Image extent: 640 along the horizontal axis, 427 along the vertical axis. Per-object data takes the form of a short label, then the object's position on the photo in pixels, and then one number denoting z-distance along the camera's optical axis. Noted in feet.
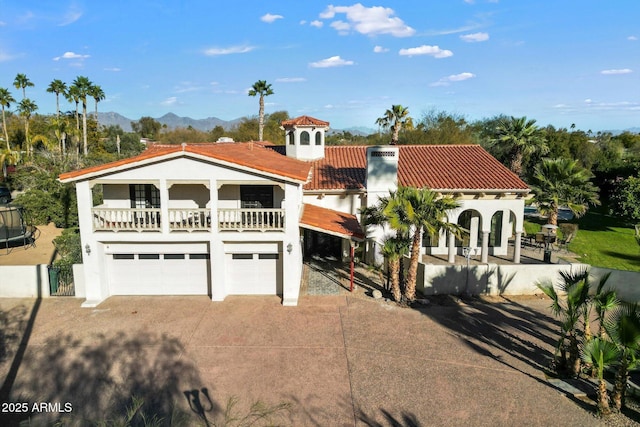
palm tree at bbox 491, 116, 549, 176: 91.15
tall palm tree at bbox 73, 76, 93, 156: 199.93
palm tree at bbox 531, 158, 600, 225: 78.48
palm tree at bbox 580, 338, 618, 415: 32.86
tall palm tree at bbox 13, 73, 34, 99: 219.69
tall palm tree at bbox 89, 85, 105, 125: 205.41
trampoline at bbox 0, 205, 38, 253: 80.18
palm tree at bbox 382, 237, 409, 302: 54.39
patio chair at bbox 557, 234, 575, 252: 86.42
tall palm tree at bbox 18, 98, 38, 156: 219.82
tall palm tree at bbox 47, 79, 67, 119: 222.48
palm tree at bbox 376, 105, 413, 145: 102.47
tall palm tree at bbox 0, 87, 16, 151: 205.67
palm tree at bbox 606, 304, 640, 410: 31.37
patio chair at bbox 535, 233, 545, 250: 84.02
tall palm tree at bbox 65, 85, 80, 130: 197.57
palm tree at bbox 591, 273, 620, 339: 35.33
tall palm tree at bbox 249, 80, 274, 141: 179.11
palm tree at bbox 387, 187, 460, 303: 51.37
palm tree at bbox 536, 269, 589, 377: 36.76
